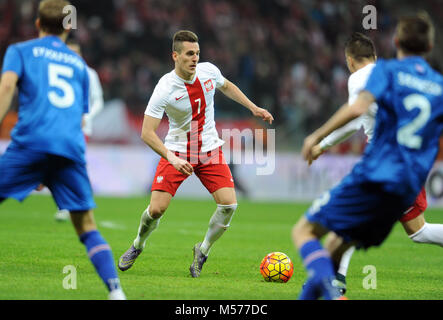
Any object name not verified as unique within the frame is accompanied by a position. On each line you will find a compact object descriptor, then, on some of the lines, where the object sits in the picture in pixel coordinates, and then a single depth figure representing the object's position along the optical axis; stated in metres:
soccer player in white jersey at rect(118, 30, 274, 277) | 15.07
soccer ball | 14.30
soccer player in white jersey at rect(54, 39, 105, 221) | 23.56
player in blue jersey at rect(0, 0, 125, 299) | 10.22
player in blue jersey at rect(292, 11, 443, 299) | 9.52
